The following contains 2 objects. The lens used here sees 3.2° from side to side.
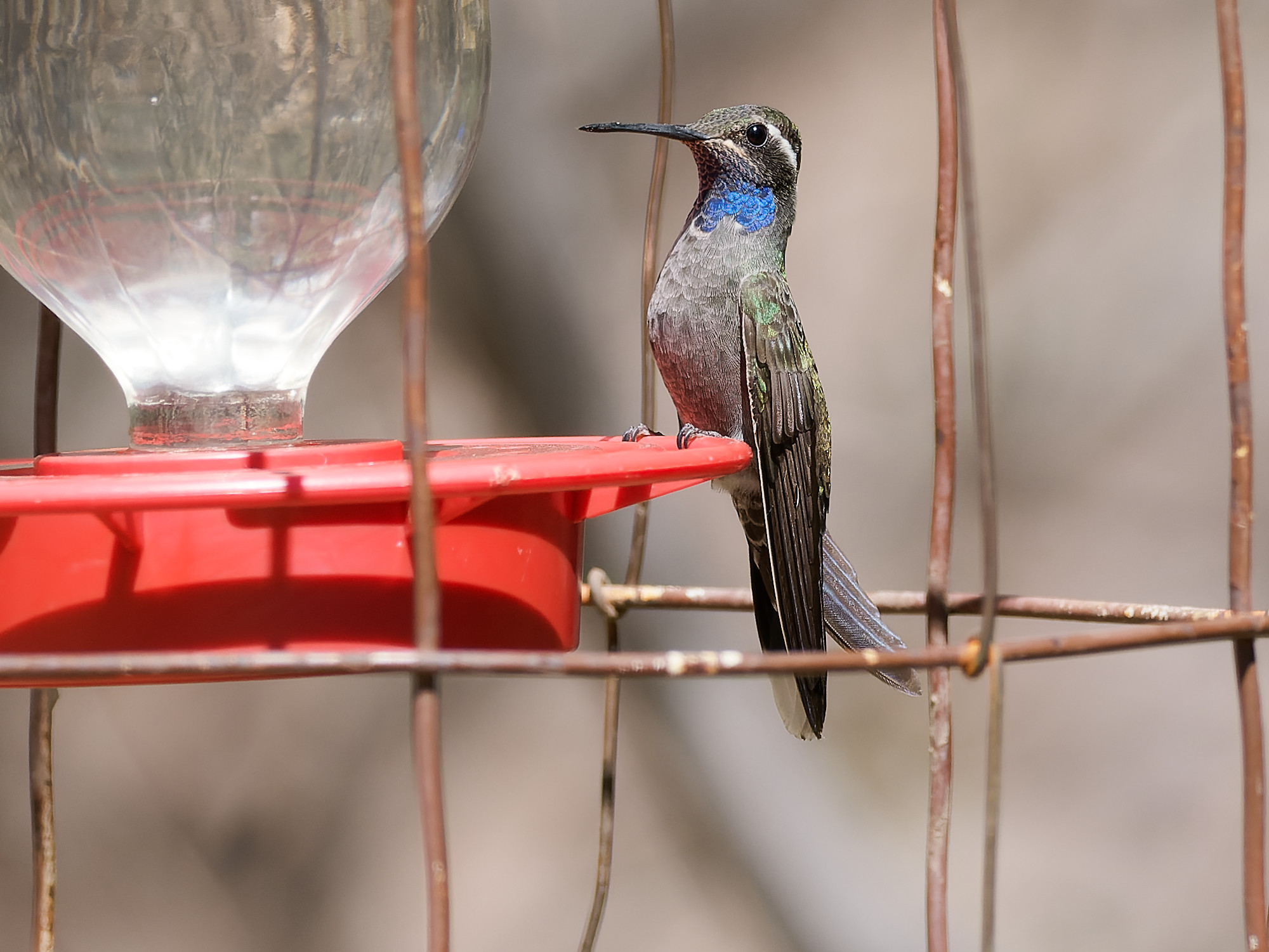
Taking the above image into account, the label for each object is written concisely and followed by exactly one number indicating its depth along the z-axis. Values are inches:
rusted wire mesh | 158.7
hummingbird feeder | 160.7
